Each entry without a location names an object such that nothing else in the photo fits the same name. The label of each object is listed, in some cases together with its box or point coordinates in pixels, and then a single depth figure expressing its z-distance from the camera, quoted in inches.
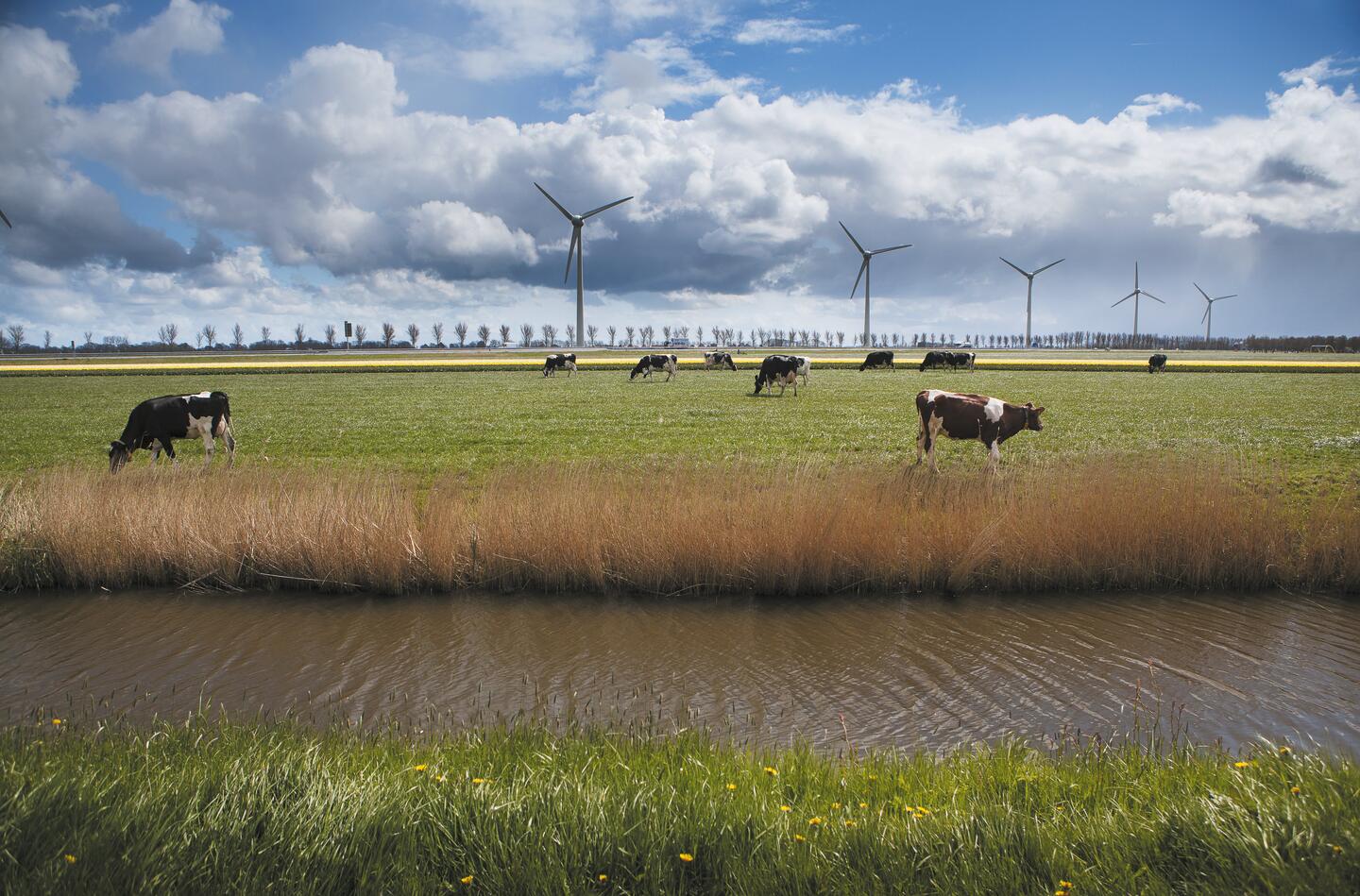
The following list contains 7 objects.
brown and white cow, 800.9
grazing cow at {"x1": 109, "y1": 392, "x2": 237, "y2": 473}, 861.8
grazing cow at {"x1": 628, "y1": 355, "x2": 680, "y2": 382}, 2615.7
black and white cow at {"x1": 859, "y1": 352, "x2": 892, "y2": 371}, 3408.0
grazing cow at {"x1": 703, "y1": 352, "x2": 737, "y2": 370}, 3372.8
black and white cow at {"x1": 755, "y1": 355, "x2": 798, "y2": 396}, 1911.9
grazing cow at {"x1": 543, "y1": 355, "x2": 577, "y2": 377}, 3062.7
